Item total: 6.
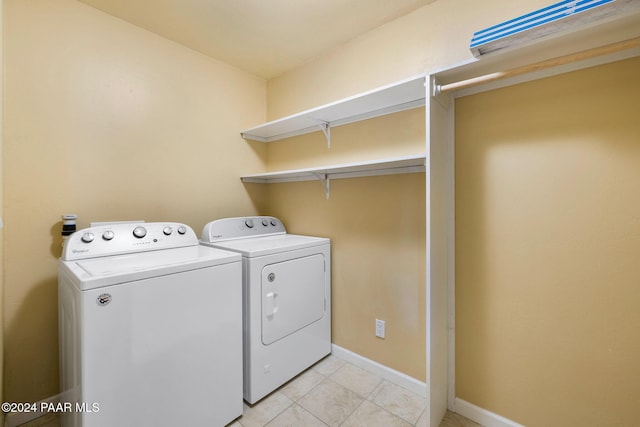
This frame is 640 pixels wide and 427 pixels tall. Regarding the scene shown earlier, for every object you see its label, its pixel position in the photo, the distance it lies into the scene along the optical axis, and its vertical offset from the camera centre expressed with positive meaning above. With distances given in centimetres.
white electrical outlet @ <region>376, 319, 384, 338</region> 191 -84
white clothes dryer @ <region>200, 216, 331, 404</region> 163 -59
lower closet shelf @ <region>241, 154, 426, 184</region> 162 +30
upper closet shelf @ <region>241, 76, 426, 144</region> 156 +71
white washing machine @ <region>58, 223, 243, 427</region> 107 -54
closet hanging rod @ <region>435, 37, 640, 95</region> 98 +60
